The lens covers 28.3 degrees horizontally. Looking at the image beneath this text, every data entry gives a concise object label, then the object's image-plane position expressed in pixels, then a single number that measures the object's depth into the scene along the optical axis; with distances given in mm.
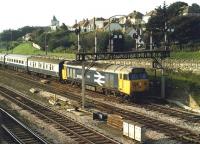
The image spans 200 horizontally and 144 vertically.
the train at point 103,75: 39438
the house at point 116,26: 129388
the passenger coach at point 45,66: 56806
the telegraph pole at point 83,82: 37319
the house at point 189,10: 120312
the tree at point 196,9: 132112
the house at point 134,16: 151075
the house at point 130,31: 104400
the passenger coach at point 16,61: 75188
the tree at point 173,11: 76206
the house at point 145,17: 153650
